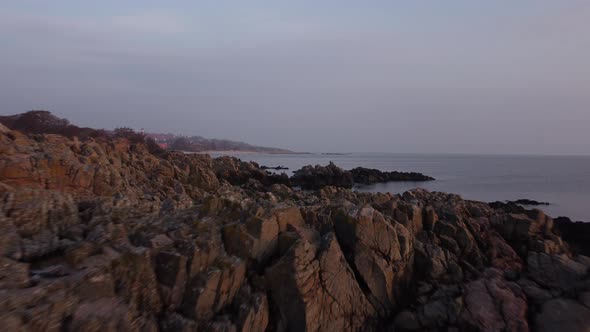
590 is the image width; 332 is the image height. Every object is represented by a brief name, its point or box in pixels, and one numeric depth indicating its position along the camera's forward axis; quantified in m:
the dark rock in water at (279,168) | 78.40
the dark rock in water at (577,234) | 14.88
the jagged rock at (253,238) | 8.83
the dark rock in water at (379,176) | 57.47
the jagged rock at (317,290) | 8.09
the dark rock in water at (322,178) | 46.50
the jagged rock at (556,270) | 9.89
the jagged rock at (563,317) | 8.44
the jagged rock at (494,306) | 8.67
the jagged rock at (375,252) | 9.35
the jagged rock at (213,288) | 7.39
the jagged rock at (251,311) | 7.46
